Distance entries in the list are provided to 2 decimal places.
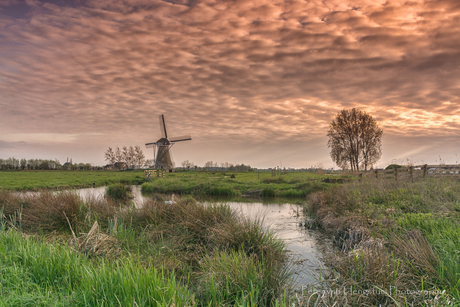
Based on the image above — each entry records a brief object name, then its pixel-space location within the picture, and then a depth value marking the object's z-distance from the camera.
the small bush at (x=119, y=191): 22.78
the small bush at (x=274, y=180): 33.44
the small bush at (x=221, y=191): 27.23
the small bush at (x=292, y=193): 25.83
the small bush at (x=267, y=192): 26.59
